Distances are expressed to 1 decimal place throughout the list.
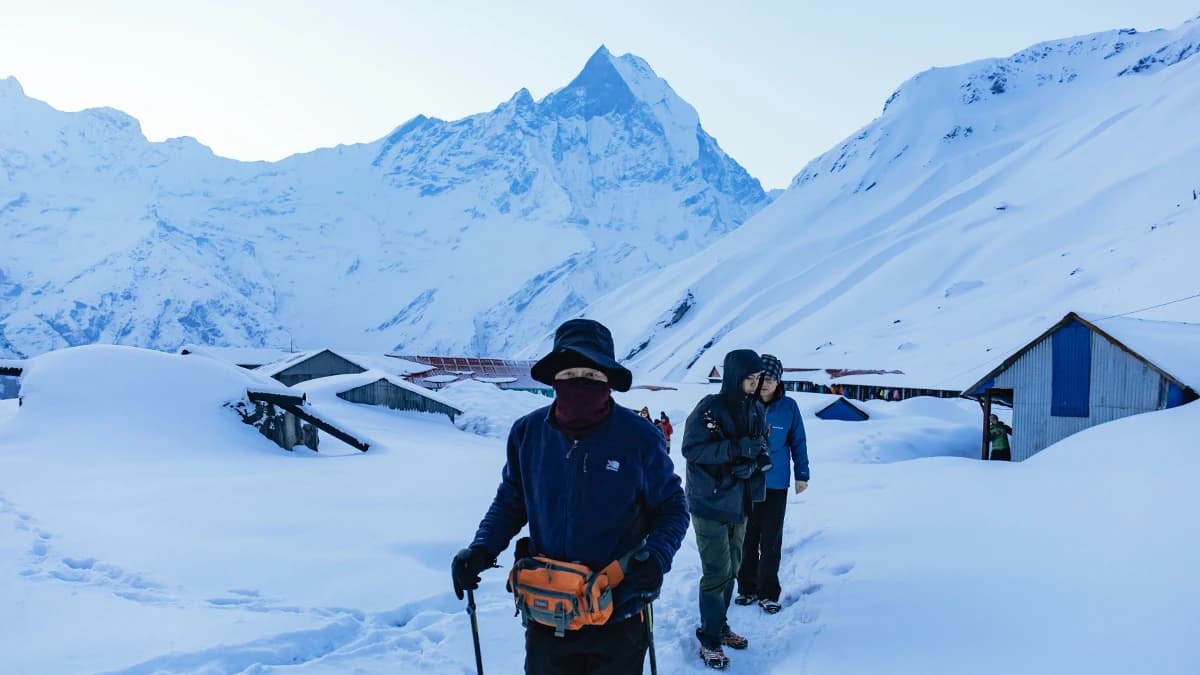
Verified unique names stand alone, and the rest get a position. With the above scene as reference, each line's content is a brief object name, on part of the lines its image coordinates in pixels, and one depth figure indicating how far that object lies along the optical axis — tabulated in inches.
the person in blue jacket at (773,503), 239.5
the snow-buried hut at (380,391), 1155.9
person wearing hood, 199.9
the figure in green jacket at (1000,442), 762.2
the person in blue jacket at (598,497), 123.8
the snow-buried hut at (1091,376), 593.0
